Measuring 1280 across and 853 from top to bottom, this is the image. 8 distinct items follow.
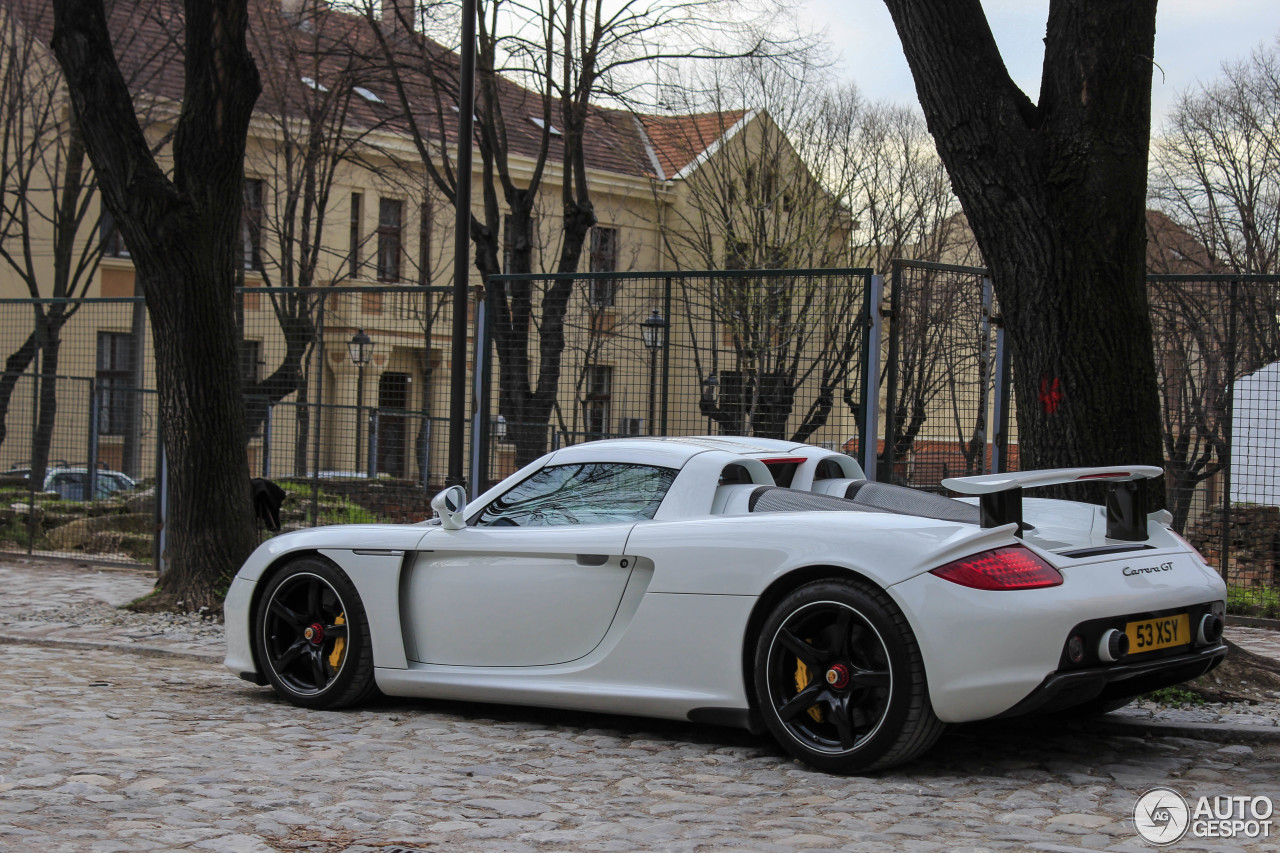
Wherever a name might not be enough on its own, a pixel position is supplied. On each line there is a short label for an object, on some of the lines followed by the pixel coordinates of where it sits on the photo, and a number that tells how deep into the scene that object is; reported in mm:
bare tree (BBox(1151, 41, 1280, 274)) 24828
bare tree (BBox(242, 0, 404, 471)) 22125
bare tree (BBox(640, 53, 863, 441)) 23891
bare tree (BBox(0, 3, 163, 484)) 21938
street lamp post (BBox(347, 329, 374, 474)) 12495
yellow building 9203
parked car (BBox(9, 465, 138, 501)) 13789
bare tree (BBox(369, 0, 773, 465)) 18953
